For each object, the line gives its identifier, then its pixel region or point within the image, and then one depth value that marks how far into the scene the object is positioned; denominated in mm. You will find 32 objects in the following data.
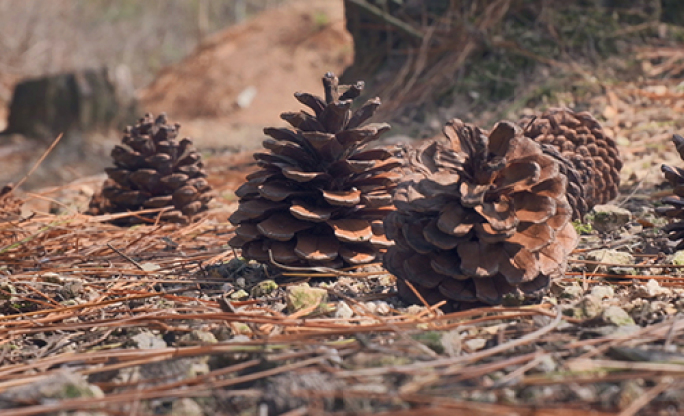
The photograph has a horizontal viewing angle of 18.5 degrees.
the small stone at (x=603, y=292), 1320
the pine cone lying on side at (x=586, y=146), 1461
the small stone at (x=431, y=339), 1253
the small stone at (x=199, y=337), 1282
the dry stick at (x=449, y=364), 1128
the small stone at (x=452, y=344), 1246
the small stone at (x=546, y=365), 1145
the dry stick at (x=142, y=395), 1076
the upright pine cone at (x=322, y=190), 1373
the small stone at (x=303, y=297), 1321
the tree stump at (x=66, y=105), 2714
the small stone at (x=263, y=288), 1353
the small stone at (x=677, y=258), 1360
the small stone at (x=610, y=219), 1441
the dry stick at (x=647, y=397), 993
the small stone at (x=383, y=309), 1315
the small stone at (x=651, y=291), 1318
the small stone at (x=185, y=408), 1098
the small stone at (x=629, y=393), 1031
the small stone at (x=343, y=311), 1314
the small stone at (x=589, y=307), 1285
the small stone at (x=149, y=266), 1409
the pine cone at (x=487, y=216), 1304
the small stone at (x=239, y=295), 1353
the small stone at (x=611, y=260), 1354
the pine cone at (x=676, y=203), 1385
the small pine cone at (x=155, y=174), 1558
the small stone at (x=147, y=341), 1285
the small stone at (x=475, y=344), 1267
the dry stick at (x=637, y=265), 1343
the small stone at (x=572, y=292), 1323
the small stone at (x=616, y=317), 1276
